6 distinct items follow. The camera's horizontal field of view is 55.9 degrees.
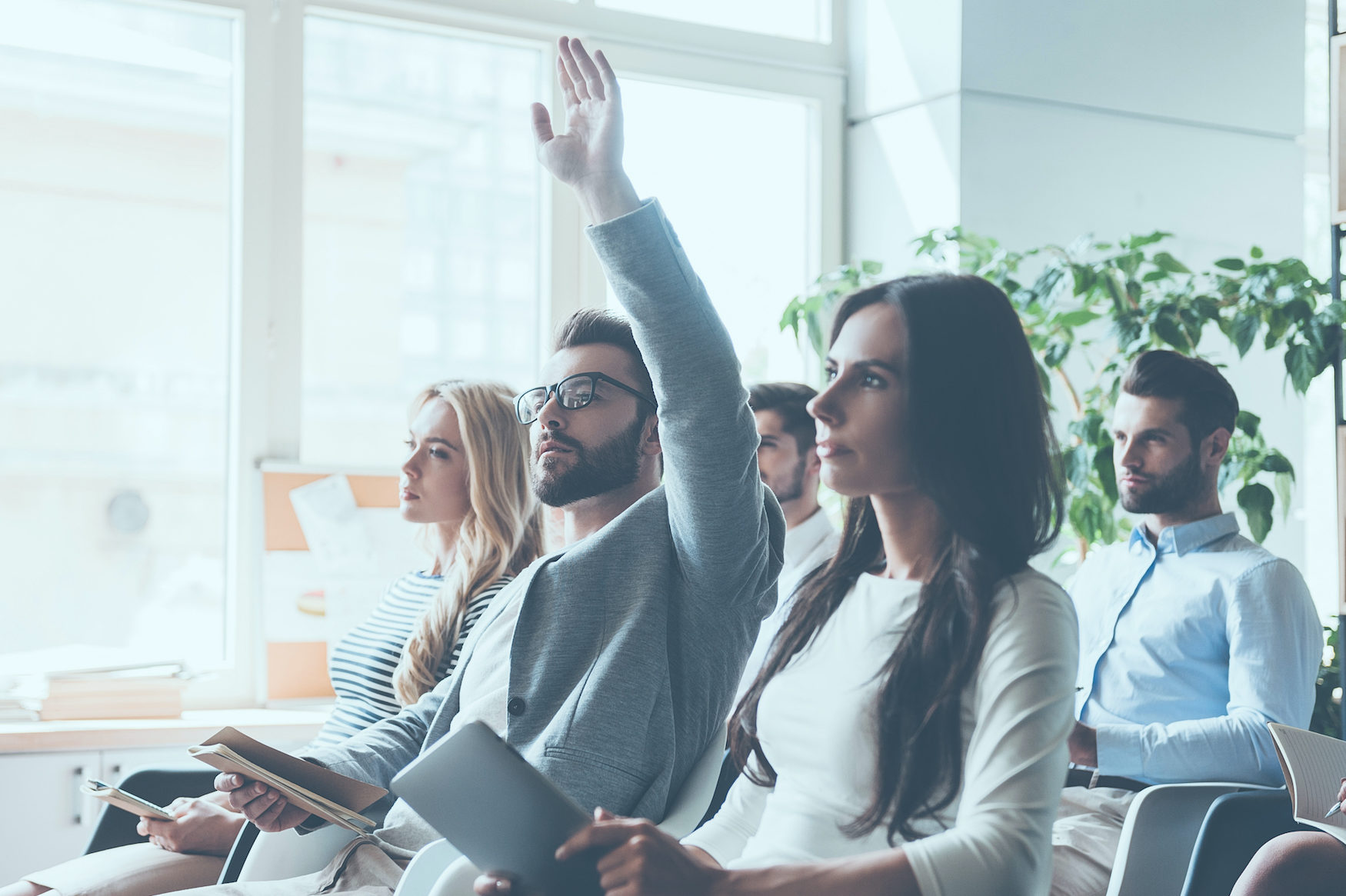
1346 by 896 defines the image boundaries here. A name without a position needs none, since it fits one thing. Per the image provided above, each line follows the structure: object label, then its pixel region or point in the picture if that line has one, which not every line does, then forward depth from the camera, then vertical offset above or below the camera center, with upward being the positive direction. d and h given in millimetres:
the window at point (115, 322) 3436 +375
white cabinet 2852 -806
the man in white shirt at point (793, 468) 2801 -7
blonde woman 2041 -247
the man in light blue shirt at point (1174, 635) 2209 -319
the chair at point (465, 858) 1413 -458
